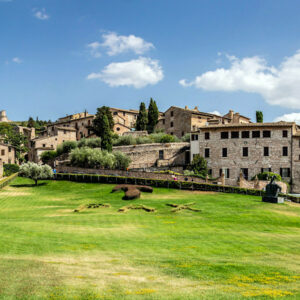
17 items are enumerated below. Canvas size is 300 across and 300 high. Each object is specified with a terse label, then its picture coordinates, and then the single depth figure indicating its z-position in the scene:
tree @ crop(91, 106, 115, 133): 82.81
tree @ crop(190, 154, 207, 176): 59.25
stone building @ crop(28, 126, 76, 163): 85.31
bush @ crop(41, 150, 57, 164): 77.25
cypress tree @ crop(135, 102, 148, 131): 89.25
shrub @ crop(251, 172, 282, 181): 54.00
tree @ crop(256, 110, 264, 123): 73.38
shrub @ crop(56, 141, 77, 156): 74.72
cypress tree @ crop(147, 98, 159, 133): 91.00
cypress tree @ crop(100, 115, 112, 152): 63.50
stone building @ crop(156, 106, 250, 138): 81.50
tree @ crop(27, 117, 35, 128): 148.59
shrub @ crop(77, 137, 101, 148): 74.19
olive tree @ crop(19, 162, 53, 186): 53.25
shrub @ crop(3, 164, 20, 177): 69.84
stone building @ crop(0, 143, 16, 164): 81.50
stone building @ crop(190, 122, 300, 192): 56.59
